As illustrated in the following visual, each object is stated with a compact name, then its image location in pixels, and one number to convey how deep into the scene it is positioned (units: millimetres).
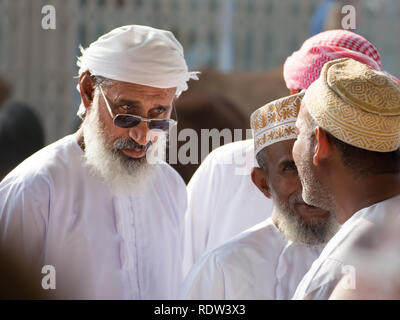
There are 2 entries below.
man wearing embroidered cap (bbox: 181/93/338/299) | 6141
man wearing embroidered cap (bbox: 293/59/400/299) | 4754
